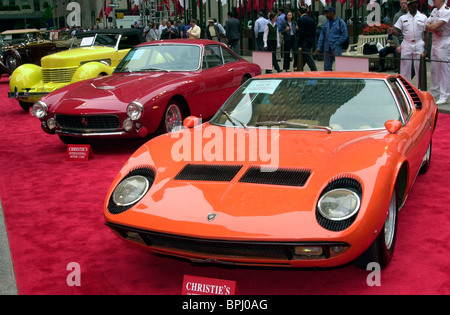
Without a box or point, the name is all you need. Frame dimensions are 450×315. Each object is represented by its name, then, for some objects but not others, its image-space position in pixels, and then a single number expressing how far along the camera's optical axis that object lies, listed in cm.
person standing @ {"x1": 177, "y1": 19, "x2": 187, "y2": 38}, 2361
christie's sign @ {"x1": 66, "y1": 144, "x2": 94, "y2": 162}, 699
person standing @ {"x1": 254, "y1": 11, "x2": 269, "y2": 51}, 1716
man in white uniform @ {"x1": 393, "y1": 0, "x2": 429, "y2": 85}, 959
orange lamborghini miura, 301
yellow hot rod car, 1057
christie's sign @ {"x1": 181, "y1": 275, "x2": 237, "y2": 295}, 296
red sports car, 708
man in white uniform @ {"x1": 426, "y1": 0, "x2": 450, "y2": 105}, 905
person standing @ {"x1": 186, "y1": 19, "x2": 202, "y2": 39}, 1877
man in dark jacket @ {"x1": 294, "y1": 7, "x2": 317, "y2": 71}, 1384
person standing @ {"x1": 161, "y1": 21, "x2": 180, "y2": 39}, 2247
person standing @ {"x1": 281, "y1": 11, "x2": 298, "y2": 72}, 1452
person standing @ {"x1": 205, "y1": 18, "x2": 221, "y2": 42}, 1906
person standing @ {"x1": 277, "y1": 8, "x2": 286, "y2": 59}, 1580
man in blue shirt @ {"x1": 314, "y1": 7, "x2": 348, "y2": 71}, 1174
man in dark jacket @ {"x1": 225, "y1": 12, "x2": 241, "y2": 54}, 1844
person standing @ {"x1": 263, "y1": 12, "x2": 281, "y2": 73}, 1551
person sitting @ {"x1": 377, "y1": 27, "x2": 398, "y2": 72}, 1408
